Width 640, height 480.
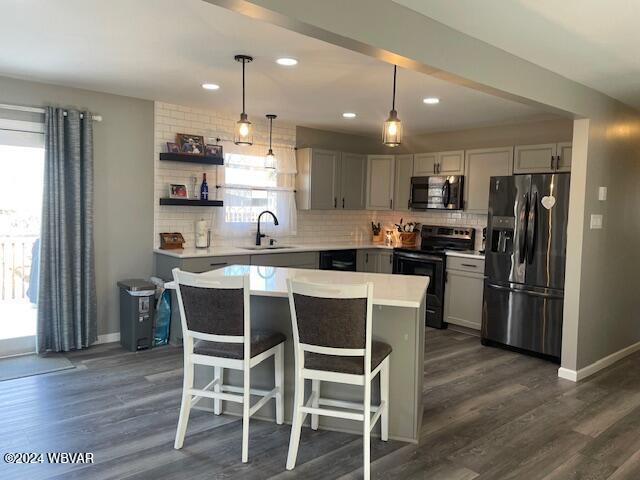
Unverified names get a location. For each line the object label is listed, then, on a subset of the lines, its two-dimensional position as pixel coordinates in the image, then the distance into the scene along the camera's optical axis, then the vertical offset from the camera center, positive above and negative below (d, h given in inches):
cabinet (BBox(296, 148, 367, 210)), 238.4 +17.4
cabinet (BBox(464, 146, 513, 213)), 212.1 +21.4
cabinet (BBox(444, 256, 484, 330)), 207.9 -31.8
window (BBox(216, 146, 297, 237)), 219.6 +9.3
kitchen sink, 215.0 -15.6
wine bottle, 207.9 +8.5
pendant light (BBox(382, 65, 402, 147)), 121.9 +21.2
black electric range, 220.8 -19.0
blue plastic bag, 185.9 -41.7
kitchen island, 112.8 -30.5
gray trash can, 177.5 -38.4
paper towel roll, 205.2 -9.4
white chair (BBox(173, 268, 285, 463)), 101.3 -25.9
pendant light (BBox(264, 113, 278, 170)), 199.8 +21.0
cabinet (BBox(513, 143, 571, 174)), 192.2 +25.2
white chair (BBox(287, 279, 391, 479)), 94.4 -25.4
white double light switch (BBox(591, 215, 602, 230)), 161.6 +0.0
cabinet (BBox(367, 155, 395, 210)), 257.1 +18.3
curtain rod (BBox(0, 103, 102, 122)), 162.6 +32.6
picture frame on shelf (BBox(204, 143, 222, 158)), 206.9 +25.9
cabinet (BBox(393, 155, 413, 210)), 250.7 +18.1
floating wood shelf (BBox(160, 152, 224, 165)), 195.3 +21.3
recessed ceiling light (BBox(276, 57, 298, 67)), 133.4 +41.8
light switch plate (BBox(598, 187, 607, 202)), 163.6 +9.5
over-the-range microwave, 227.6 +12.0
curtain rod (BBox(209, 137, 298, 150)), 213.0 +31.7
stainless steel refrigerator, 172.9 -15.7
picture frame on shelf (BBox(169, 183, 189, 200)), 200.2 +7.8
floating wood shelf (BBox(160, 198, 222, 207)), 196.2 +3.3
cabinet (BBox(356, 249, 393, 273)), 243.8 -22.7
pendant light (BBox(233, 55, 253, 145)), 133.9 +23.4
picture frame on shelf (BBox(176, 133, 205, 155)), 200.7 +27.6
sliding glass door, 169.5 -9.6
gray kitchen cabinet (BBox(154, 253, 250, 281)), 183.9 -20.2
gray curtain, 169.3 -11.0
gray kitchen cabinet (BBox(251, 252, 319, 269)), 202.8 -20.0
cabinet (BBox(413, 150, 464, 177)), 229.3 +26.1
